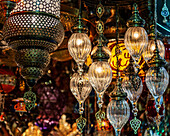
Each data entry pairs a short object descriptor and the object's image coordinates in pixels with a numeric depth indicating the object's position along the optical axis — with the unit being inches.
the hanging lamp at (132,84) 89.9
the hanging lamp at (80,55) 79.9
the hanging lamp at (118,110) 83.1
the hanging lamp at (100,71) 79.7
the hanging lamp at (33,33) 57.1
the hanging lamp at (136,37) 80.4
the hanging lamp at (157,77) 78.6
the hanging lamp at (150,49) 94.0
